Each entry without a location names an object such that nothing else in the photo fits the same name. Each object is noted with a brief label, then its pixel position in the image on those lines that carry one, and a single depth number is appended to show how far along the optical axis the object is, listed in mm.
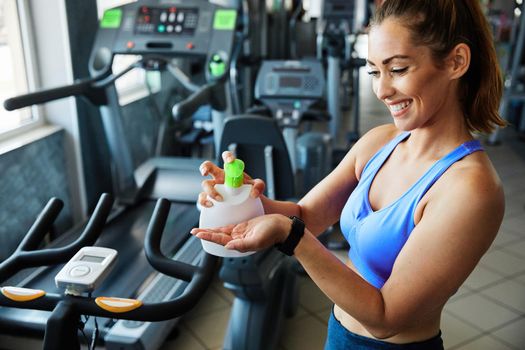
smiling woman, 979
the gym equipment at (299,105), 3691
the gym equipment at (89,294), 1038
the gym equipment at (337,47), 5227
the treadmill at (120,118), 2781
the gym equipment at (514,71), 5973
